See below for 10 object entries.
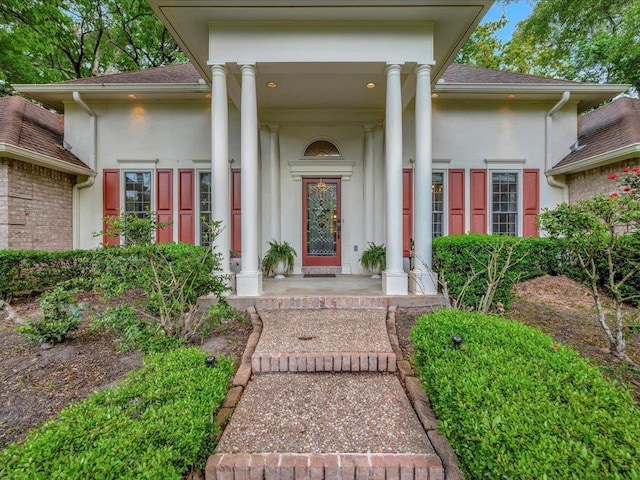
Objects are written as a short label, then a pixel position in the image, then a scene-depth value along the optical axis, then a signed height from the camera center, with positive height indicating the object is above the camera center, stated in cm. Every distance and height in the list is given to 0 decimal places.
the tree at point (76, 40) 894 +719
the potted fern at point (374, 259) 658 -46
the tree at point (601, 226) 285 +13
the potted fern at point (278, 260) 661 -49
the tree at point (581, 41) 928 +719
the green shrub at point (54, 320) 323 -91
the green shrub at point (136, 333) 294 -94
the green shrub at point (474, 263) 401 -35
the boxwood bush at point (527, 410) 117 -83
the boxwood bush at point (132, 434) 121 -92
